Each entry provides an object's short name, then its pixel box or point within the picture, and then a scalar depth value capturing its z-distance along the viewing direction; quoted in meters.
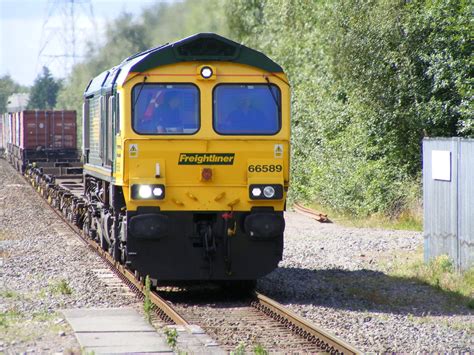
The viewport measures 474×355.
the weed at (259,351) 7.67
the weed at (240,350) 7.87
